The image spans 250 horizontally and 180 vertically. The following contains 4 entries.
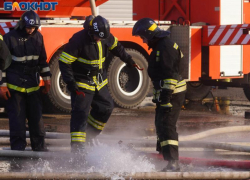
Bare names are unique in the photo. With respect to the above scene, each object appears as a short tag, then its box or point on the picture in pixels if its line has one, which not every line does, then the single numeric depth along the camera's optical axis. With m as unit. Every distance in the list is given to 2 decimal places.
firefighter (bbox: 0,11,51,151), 13.32
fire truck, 20.33
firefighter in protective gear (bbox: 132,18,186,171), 11.78
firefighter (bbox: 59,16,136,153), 13.06
